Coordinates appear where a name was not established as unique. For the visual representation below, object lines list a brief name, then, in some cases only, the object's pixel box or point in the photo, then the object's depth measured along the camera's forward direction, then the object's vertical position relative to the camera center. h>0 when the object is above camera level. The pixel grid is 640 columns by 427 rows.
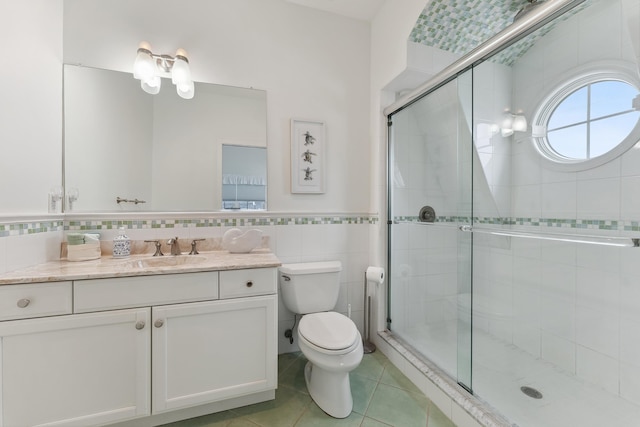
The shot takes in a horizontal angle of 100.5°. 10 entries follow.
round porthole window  1.46 +0.57
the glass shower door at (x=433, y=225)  1.72 -0.09
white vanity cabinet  1.13 -0.66
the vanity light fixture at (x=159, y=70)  1.68 +0.92
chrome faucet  1.69 -0.22
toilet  1.42 -0.69
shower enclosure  1.46 -0.05
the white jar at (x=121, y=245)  1.61 -0.21
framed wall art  2.06 +0.44
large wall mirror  1.66 +0.45
